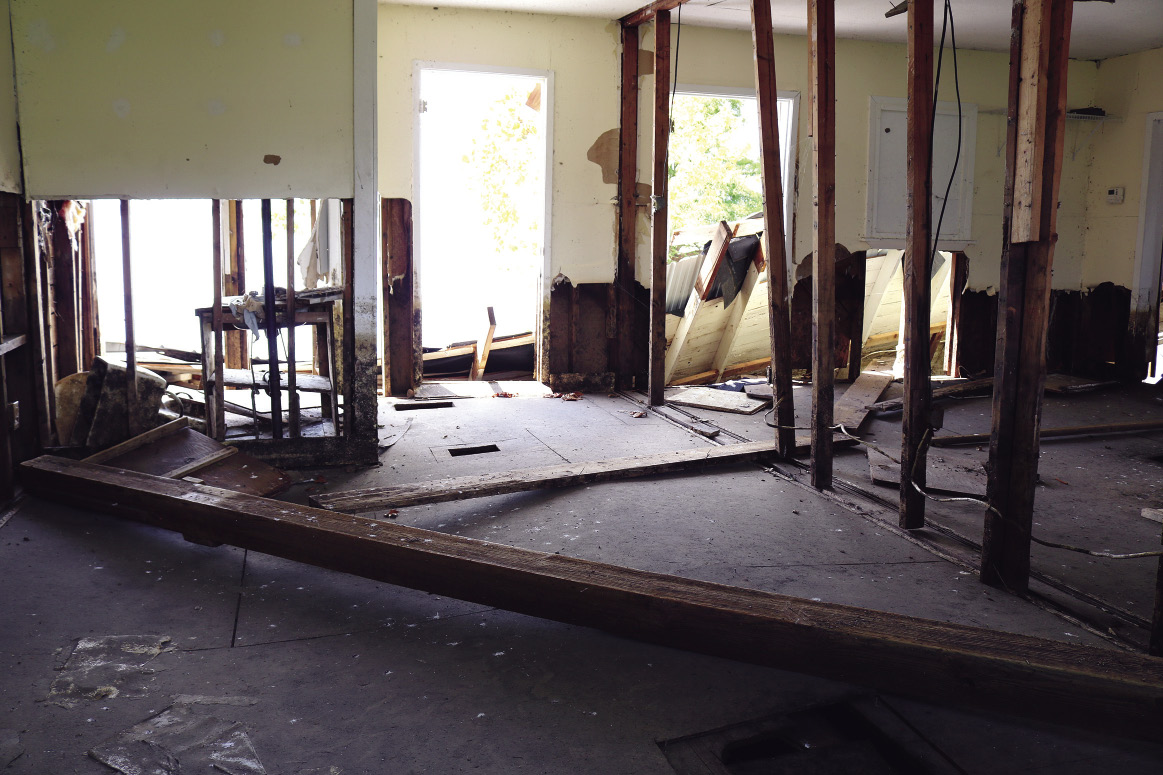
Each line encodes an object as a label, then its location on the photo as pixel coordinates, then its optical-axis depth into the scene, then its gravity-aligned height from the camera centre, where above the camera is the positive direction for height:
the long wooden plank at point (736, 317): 8.66 -0.53
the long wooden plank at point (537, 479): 3.72 -1.07
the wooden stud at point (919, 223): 3.35 +0.19
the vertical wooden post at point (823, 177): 4.05 +0.45
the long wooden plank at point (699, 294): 8.33 -0.28
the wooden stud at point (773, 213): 4.56 +0.31
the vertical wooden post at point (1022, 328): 2.72 -0.20
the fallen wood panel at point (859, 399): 5.85 -1.03
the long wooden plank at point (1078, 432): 5.31 -1.09
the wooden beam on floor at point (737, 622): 1.99 -0.97
